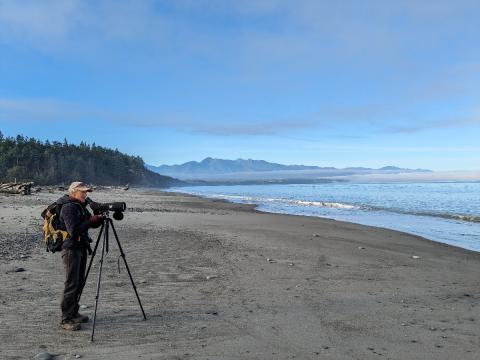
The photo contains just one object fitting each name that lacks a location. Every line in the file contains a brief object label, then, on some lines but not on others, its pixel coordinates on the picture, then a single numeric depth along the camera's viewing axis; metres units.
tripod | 6.24
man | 6.10
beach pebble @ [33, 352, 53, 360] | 5.21
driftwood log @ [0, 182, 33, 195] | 38.08
